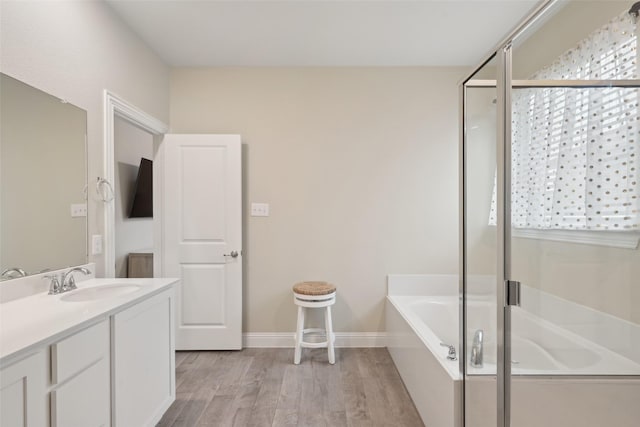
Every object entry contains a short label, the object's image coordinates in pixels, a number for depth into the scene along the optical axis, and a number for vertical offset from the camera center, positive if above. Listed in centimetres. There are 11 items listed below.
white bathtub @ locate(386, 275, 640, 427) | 98 -62
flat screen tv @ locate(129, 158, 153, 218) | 347 +23
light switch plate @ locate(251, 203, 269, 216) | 297 +3
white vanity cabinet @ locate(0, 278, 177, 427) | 95 -55
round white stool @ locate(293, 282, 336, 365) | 256 -74
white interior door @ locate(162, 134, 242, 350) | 281 -21
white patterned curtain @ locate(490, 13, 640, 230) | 90 +23
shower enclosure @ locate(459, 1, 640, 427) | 93 -4
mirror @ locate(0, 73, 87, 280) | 140 +16
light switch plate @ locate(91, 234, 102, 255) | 191 -19
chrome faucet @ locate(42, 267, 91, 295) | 155 -35
